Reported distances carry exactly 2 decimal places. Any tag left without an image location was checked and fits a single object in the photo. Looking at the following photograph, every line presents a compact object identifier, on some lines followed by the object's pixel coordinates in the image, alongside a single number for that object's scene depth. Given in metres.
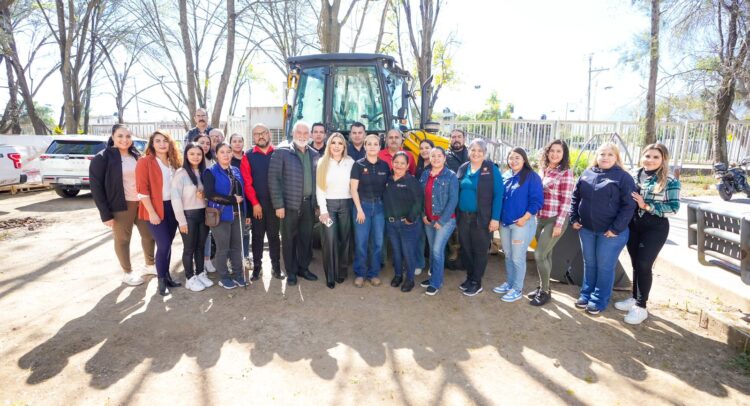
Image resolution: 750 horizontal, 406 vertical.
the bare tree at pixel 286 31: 17.19
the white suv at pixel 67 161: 9.48
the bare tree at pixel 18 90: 18.87
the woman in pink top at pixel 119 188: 4.03
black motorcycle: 9.36
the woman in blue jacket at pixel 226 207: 4.02
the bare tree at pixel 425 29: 13.89
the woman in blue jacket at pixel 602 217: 3.47
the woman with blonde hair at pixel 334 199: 4.17
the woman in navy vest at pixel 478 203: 3.95
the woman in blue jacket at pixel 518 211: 3.82
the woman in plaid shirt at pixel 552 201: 3.81
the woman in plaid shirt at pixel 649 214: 3.38
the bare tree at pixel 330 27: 11.12
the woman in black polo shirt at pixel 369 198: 4.16
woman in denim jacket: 4.05
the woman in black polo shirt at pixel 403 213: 4.09
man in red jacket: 4.32
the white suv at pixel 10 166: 9.38
